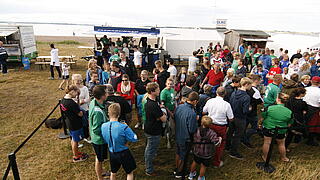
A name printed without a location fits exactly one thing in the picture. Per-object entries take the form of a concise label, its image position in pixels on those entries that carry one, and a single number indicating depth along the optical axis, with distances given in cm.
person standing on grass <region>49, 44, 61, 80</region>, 1002
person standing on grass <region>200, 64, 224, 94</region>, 600
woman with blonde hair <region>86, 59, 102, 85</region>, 598
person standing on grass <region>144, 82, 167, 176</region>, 345
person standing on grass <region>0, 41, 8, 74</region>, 1162
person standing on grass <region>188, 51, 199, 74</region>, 929
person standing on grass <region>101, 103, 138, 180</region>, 296
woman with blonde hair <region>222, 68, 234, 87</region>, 544
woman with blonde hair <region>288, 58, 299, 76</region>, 740
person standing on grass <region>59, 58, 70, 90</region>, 901
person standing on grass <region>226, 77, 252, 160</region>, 409
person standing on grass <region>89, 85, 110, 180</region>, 331
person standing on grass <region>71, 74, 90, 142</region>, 463
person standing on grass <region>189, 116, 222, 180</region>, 347
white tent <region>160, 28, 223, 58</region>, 1720
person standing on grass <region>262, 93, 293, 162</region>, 392
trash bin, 1343
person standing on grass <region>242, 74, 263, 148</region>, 442
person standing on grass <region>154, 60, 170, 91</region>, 613
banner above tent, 1302
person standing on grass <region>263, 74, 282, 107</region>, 480
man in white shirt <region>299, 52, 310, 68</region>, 805
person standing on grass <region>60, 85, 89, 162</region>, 384
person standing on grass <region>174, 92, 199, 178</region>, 346
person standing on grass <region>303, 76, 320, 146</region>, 466
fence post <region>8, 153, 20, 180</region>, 290
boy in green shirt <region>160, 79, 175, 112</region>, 449
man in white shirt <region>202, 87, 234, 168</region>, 380
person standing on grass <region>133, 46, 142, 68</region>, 1098
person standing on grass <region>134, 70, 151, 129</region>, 529
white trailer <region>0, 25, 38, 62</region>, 1322
